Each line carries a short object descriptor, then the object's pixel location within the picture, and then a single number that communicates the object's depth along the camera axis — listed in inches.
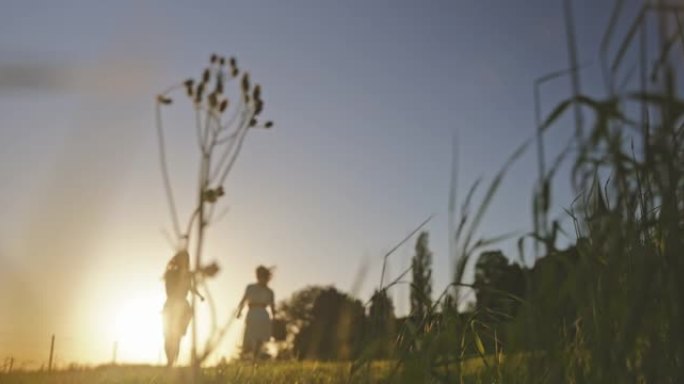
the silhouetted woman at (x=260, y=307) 531.7
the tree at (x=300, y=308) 2541.8
